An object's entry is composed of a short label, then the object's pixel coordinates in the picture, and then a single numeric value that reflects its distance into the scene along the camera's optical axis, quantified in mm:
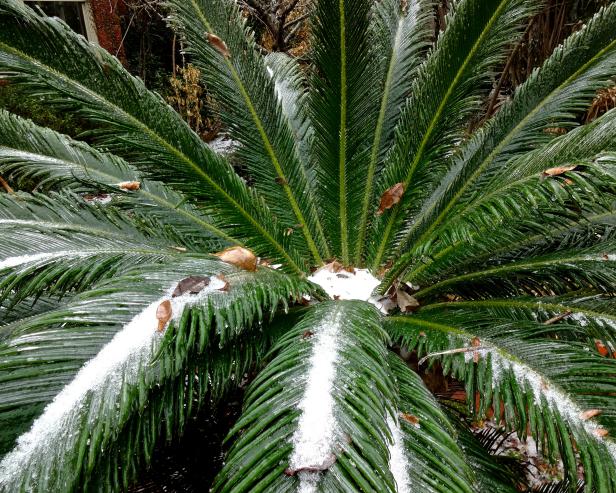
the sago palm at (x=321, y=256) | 702
